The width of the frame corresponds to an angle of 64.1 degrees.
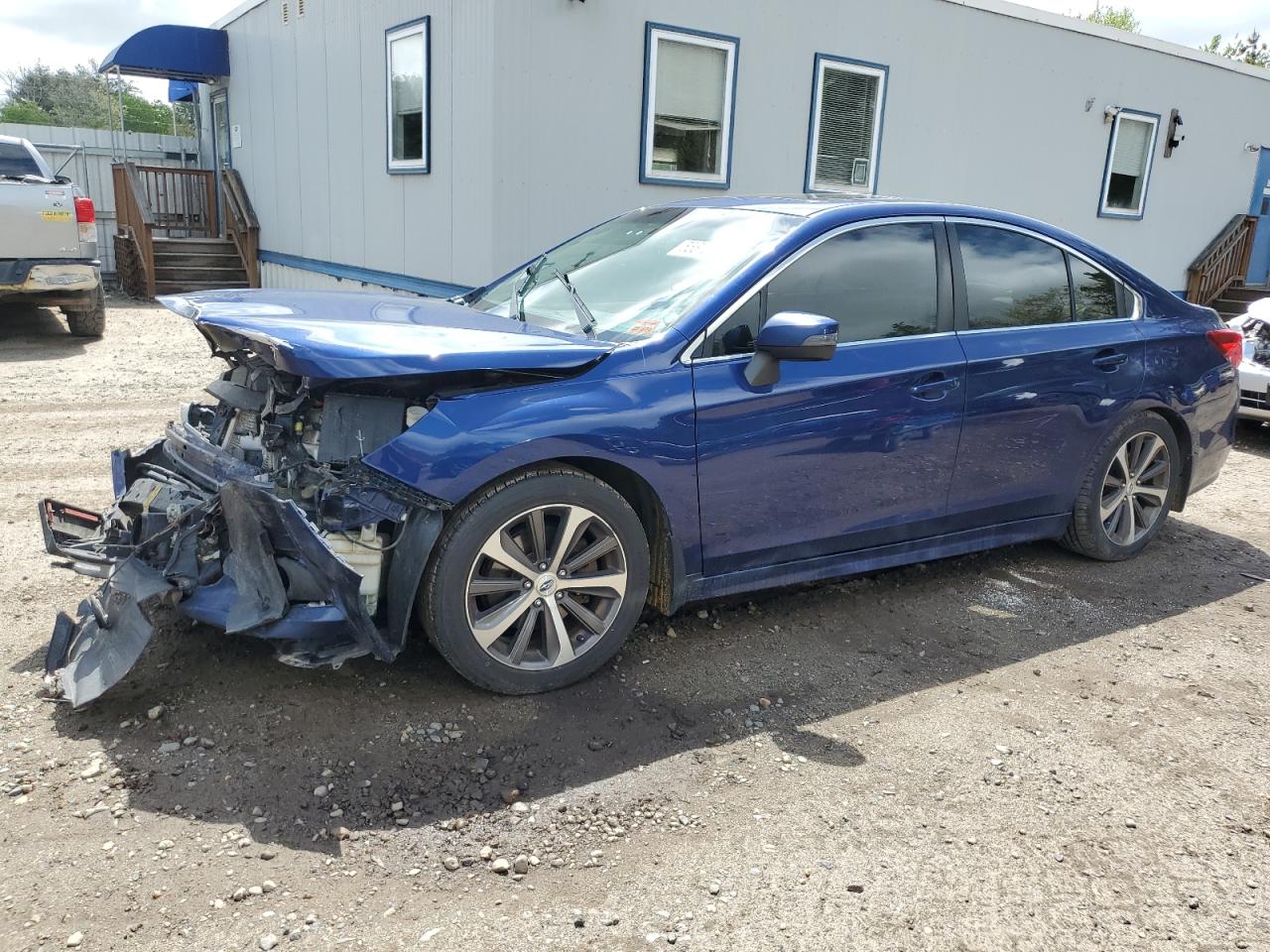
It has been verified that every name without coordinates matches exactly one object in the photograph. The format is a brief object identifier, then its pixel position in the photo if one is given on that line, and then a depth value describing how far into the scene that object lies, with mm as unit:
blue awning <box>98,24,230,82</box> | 14148
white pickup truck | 9961
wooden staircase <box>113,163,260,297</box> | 14820
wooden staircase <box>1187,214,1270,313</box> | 14523
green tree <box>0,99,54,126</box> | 39500
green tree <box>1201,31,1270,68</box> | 58625
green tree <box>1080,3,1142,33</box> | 58078
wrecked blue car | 3203
